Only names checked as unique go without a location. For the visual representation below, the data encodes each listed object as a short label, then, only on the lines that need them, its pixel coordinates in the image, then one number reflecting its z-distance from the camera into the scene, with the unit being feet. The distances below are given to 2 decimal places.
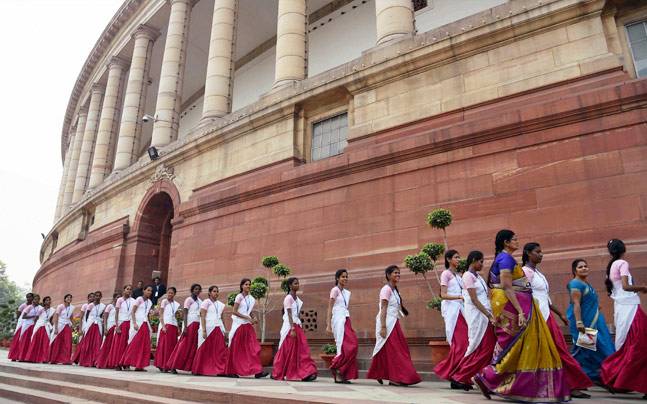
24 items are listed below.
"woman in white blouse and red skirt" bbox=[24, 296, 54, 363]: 42.22
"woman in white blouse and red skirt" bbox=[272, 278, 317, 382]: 24.90
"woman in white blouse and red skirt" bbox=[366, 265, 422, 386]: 21.74
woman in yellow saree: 13.99
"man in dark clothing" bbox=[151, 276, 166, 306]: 47.06
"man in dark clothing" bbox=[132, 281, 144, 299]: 41.18
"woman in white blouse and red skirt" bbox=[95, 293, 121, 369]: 36.68
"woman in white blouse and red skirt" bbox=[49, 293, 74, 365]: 41.24
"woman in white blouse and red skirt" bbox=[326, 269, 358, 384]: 23.53
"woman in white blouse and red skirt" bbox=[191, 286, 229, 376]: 28.99
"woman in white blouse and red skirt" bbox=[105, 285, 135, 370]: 35.32
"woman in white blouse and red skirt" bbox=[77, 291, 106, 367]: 38.81
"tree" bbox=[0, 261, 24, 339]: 321.32
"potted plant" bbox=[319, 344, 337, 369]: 27.48
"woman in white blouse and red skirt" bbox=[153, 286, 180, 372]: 32.48
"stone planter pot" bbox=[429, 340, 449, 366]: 23.30
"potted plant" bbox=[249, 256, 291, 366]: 31.55
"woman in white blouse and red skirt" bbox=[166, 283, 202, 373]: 30.63
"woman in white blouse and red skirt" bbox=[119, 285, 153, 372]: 33.68
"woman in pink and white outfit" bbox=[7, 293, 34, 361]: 44.29
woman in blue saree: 19.54
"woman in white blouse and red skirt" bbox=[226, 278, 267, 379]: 27.53
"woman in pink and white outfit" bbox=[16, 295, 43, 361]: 43.42
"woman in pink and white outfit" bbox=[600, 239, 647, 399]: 16.94
